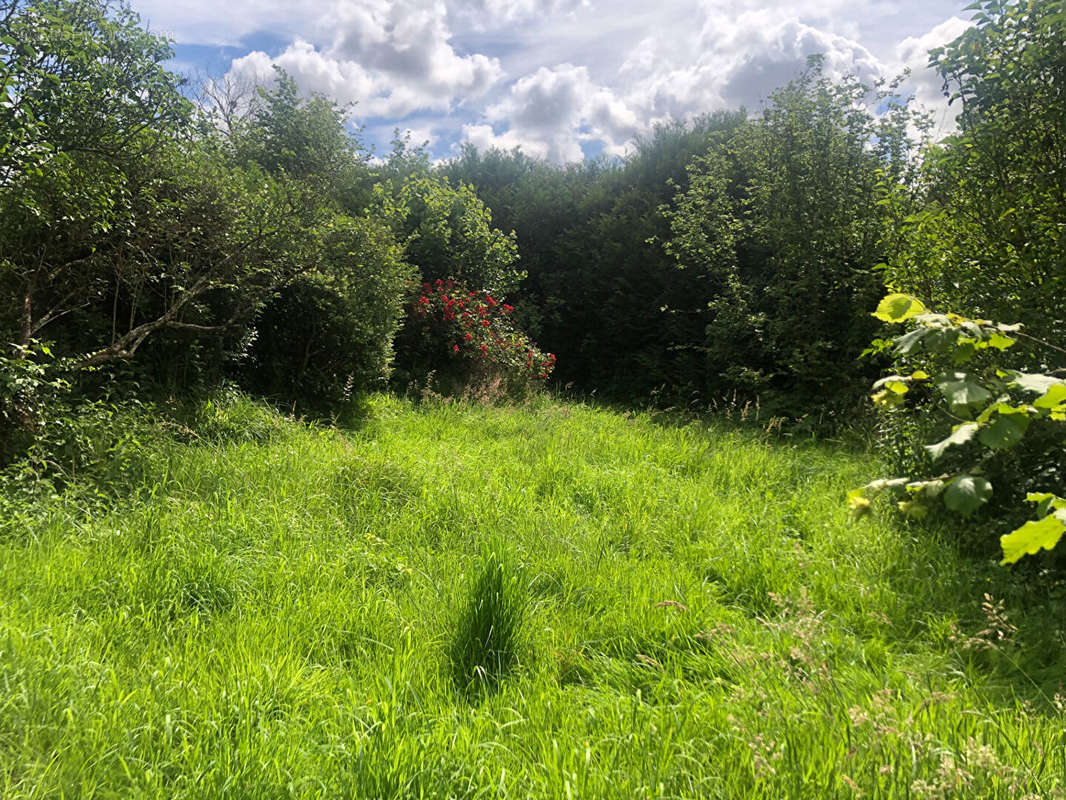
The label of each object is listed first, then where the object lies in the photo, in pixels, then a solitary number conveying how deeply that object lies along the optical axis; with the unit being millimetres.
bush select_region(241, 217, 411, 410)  6938
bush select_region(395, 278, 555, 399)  9031
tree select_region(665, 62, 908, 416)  6965
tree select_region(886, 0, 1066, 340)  3592
